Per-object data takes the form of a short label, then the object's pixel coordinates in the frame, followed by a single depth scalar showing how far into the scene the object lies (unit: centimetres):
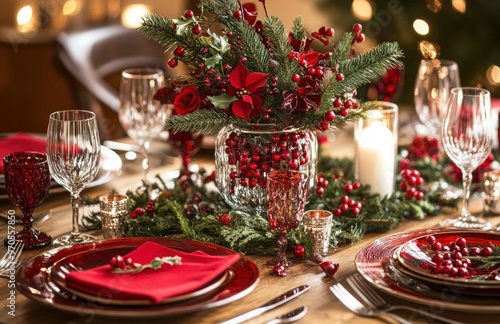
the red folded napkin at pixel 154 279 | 134
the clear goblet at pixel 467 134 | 168
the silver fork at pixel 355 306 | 137
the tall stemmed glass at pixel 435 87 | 202
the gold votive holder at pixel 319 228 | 157
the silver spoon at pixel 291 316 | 135
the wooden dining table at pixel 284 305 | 137
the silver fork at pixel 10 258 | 152
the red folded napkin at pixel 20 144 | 192
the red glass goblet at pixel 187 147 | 192
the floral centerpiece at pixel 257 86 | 157
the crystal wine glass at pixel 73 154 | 157
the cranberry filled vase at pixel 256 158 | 162
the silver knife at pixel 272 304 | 135
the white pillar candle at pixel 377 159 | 181
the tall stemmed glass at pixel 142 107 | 191
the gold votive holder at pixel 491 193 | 177
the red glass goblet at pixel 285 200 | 149
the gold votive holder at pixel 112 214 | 162
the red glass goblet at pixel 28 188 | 159
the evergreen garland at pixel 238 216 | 159
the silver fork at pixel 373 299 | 136
